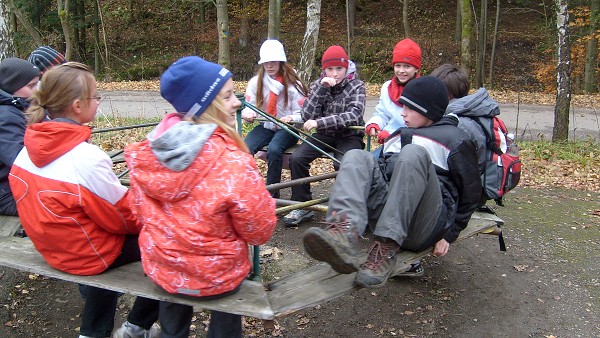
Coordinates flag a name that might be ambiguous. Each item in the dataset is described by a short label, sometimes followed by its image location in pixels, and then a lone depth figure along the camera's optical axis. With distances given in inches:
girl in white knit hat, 207.3
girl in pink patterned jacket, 90.7
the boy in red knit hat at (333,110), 196.1
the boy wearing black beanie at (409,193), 115.0
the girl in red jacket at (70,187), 106.7
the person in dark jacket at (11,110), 137.9
